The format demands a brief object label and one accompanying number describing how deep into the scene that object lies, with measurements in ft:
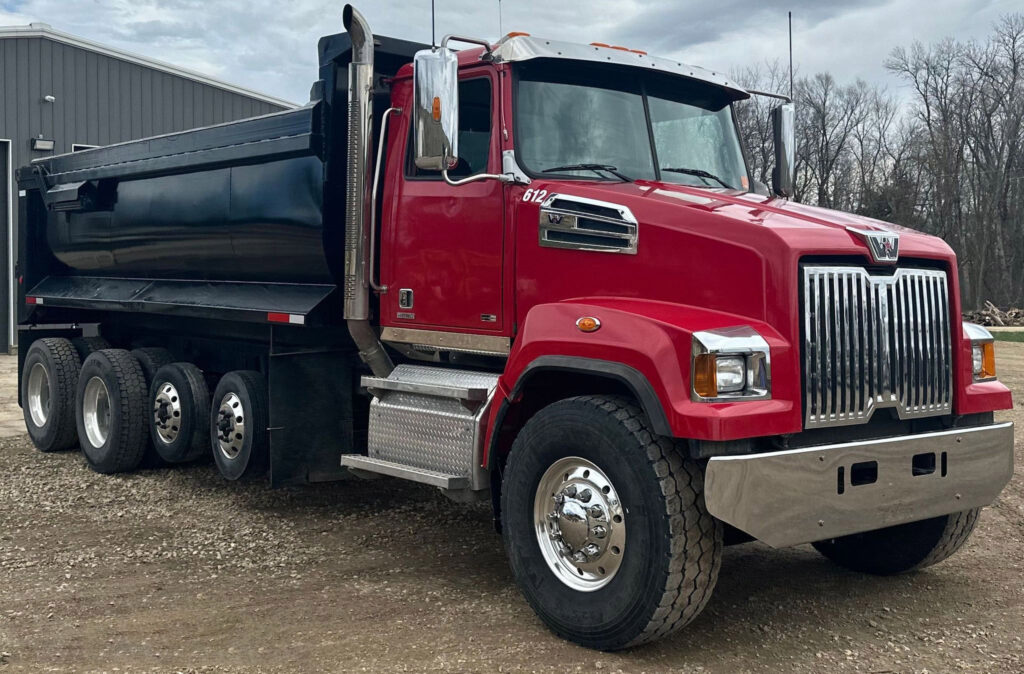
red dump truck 14.05
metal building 63.46
